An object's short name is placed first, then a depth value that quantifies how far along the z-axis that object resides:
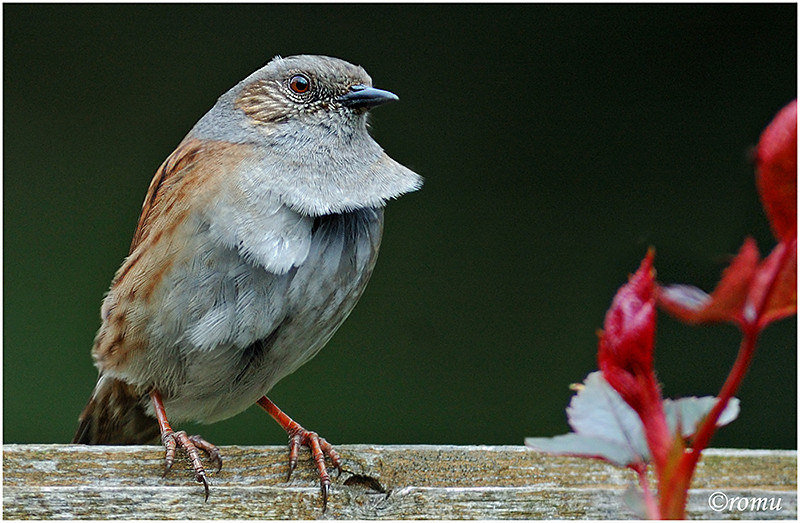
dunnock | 2.43
